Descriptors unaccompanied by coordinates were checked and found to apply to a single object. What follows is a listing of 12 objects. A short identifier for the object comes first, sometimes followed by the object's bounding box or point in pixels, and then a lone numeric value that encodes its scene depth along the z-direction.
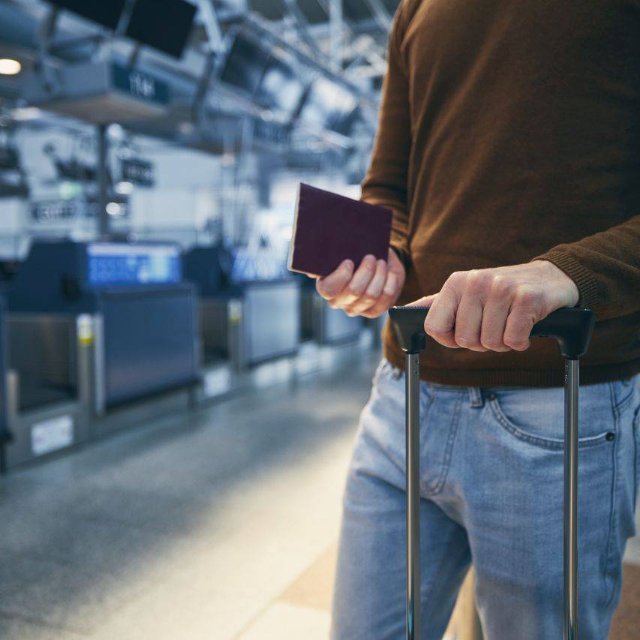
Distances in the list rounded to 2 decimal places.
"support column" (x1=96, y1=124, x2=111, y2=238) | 6.14
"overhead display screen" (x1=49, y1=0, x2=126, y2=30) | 4.45
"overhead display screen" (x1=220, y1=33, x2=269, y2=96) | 6.23
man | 0.83
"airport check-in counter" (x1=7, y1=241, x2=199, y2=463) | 3.75
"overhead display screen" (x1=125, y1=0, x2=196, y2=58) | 4.91
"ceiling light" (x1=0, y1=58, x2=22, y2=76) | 4.84
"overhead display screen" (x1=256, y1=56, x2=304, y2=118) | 6.84
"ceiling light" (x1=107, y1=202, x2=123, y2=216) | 16.27
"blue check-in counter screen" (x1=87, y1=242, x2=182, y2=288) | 4.08
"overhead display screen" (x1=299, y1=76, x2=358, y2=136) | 7.81
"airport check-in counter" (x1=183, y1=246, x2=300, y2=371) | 5.54
